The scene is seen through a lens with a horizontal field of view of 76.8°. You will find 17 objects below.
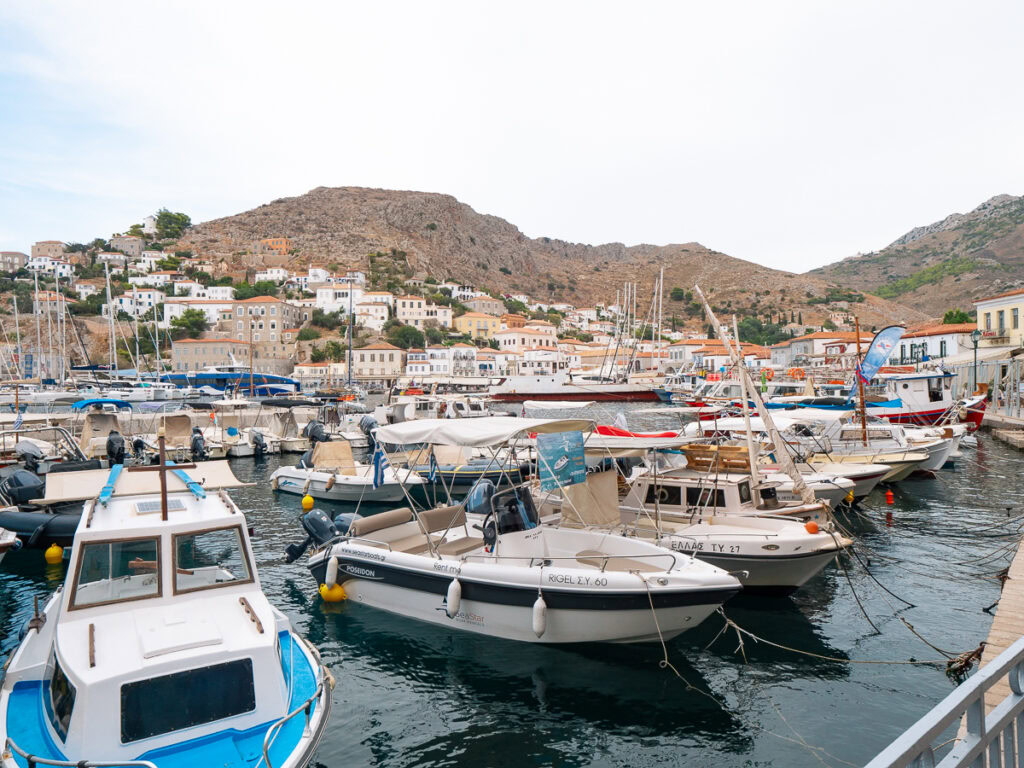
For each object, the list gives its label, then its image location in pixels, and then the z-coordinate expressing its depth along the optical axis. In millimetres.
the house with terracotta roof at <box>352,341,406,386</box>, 107938
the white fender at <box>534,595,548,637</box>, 10070
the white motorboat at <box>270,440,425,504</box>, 23734
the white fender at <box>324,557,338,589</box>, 12875
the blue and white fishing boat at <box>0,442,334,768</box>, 6012
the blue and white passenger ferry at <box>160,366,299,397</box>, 76500
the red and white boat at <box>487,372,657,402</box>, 82875
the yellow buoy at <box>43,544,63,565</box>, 16375
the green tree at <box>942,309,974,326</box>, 74500
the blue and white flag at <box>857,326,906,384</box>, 23719
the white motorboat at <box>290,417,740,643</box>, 9883
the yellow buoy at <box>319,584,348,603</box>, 13055
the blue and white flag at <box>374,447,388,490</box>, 19084
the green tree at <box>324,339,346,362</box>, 111150
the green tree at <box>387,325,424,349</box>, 123000
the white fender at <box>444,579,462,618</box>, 10859
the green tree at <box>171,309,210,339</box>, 119625
